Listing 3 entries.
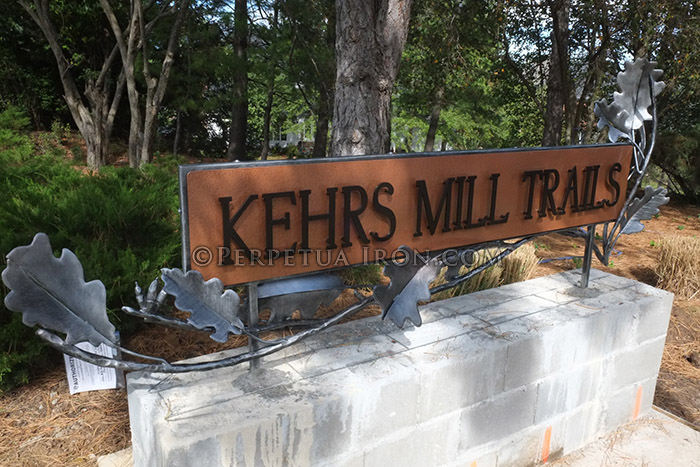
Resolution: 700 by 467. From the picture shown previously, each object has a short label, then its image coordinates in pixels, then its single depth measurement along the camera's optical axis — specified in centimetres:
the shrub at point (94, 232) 246
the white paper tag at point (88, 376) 234
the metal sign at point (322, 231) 141
